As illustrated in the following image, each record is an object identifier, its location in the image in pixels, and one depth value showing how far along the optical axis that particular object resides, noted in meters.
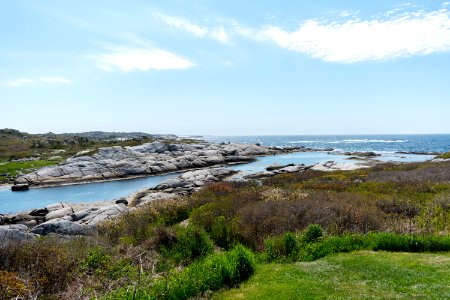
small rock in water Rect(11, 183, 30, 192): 47.59
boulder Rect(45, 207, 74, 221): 29.79
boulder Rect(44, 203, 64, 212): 32.69
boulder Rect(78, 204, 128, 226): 24.66
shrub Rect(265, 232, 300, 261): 10.73
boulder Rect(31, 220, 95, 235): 18.75
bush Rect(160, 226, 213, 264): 11.50
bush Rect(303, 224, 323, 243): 11.48
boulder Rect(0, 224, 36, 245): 11.41
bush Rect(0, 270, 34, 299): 7.21
